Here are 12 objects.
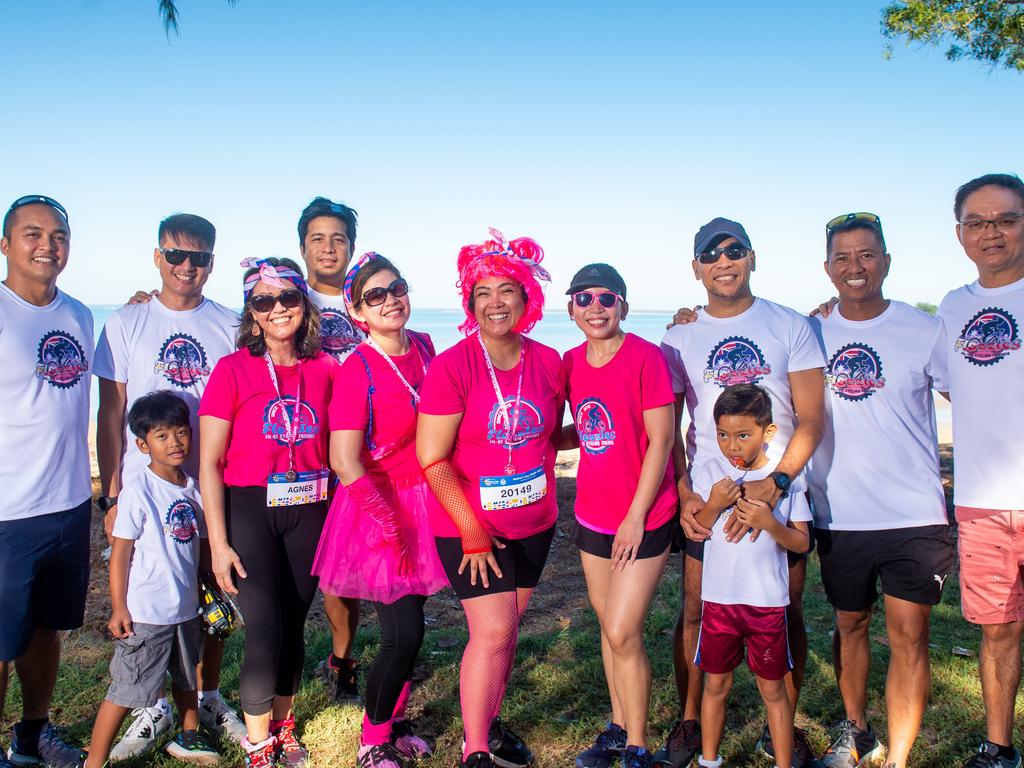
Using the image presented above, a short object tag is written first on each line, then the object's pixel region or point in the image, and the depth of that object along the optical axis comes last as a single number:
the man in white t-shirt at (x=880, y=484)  3.72
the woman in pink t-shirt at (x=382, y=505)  3.66
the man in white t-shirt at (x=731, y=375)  3.68
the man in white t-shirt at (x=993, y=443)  3.64
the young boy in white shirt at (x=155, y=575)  3.68
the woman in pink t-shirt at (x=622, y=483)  3.60
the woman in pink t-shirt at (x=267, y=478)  3.65
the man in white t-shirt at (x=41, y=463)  3.75
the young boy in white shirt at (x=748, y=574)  3.42
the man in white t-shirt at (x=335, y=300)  4.61
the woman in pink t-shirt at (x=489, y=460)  3.55
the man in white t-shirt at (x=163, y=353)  4.00
